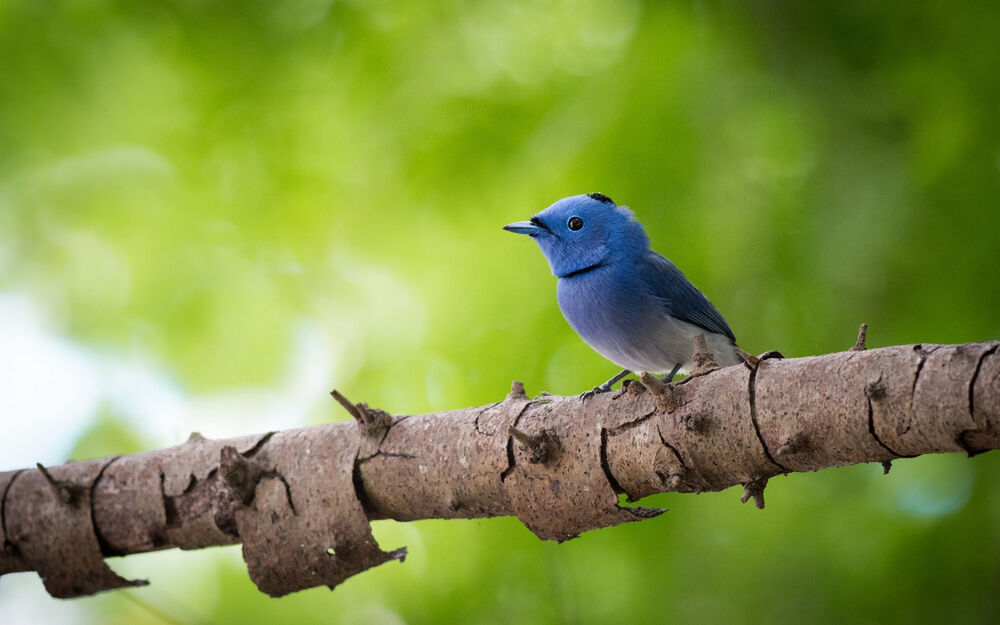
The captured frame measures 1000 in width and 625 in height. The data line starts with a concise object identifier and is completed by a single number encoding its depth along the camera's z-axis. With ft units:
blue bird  24.13
